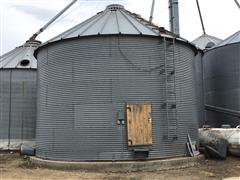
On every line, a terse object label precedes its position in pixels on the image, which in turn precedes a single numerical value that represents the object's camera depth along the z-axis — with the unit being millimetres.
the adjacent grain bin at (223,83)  16364
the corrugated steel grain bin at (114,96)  12184
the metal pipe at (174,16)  18916
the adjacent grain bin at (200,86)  17533
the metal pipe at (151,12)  20156
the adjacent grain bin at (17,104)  17000
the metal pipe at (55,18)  19090
